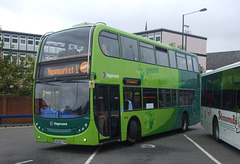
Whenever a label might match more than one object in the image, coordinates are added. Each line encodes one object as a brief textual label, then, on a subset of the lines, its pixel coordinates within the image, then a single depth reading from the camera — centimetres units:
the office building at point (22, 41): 5856
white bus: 1026
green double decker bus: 986
